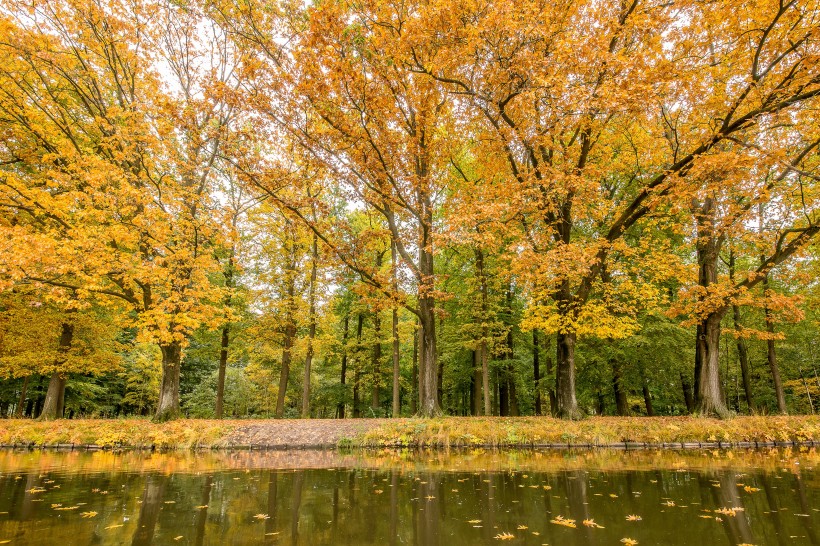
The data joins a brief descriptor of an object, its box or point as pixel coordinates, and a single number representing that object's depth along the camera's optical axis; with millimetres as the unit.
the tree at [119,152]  12625
